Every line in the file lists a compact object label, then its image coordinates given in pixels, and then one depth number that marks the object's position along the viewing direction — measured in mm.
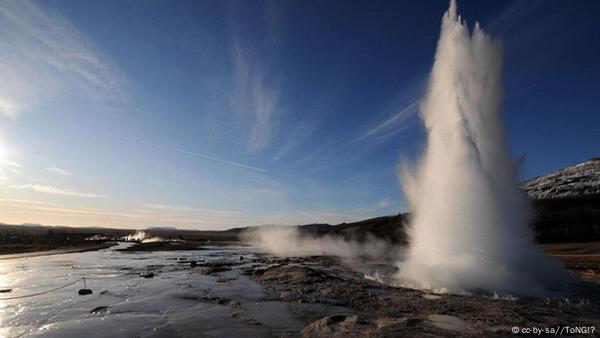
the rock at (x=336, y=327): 9961
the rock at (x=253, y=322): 11422
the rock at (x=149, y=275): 24472
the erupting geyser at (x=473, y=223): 16797
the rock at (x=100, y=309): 13619
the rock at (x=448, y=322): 10305
